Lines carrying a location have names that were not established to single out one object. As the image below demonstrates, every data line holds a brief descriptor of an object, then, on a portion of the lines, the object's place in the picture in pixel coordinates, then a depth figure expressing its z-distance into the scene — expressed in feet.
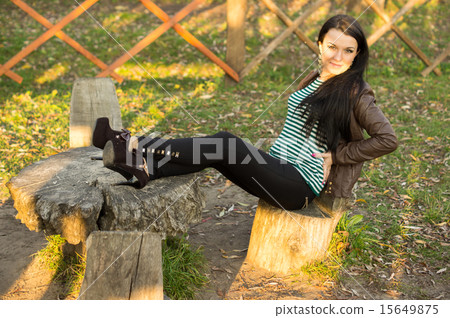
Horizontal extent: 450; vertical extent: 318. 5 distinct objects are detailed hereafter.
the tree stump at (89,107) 11.93
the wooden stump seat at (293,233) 9.06
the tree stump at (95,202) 7.91
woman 8.37
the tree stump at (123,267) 6.16
